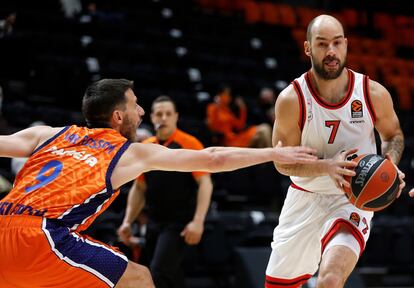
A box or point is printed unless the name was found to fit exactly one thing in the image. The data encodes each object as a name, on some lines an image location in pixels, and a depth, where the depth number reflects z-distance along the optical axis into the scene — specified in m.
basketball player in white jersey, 8.26
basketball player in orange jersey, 6.34
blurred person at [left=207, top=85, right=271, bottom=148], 19.92
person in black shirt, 11.59
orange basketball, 7.38
